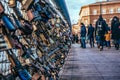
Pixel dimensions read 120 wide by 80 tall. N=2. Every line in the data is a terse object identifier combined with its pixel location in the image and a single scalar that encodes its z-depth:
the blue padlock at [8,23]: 1.01
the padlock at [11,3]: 1.24
